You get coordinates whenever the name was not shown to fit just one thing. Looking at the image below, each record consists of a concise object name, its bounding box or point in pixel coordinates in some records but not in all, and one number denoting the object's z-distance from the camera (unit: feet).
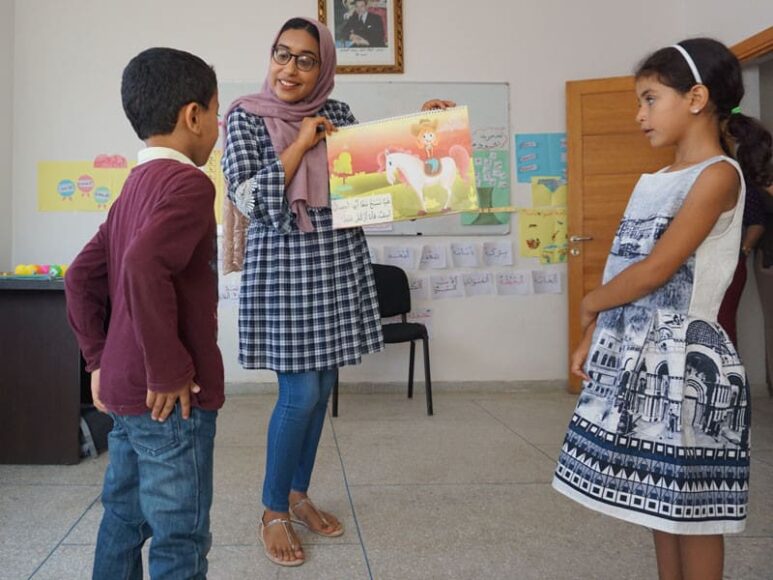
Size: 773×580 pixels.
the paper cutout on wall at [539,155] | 13.16
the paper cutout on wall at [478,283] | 13.16
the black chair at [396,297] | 11.59
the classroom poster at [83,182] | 12.63
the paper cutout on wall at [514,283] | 13.23
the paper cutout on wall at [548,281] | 13.26
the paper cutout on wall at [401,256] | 13.00
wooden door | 12.57
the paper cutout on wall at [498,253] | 13.15
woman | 5.07
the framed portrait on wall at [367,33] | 12.80
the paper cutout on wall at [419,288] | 13.04
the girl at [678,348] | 3.39
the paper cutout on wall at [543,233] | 13.20
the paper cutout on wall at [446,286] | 13.08
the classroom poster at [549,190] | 13.19
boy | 3.00
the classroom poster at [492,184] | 13.11
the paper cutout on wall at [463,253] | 13.08
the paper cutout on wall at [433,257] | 13.01
